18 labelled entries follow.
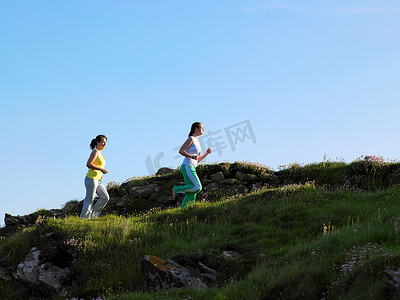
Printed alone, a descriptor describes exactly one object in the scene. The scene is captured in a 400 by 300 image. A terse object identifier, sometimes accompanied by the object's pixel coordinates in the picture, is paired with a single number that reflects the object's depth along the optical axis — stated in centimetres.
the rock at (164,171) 2212
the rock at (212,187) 1803
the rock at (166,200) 1820
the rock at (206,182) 1872
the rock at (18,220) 1952
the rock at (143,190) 1895
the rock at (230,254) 902
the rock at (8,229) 1806
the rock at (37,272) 984
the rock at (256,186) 1810
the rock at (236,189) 1766
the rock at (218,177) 1872
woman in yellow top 1348
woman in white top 1370
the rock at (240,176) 1874
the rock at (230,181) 1835
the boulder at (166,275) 779
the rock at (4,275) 1081
